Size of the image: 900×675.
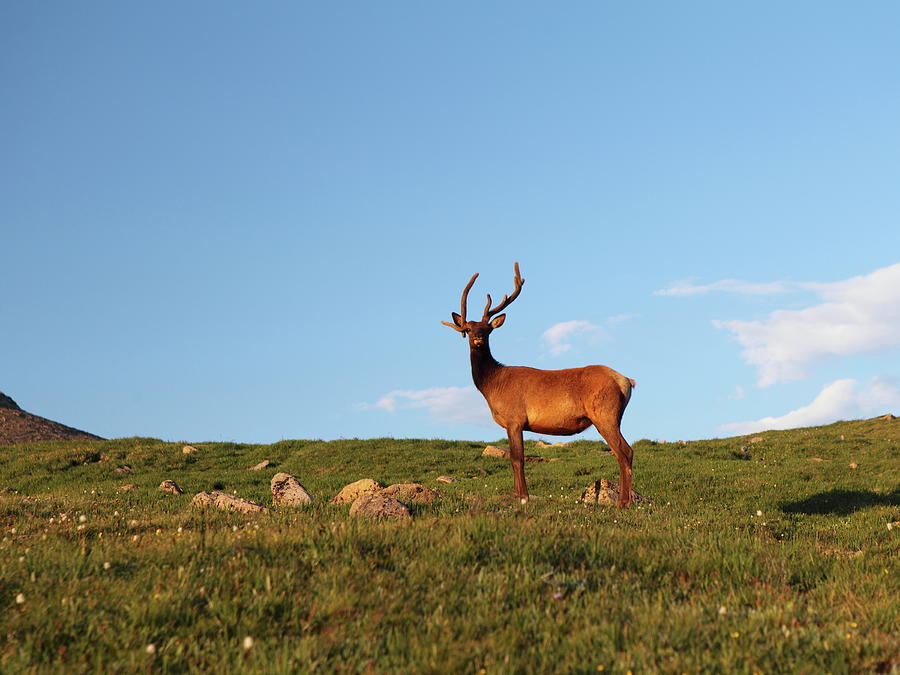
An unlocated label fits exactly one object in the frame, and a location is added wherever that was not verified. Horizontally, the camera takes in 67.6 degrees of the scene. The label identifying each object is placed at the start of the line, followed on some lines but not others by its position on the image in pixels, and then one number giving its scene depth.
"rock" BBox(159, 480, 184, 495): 21.56
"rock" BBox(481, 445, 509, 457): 30.66
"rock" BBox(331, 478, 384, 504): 15.54
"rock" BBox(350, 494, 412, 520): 10.73
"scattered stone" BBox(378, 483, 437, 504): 14.50
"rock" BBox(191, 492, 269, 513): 12.92
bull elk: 14.63
